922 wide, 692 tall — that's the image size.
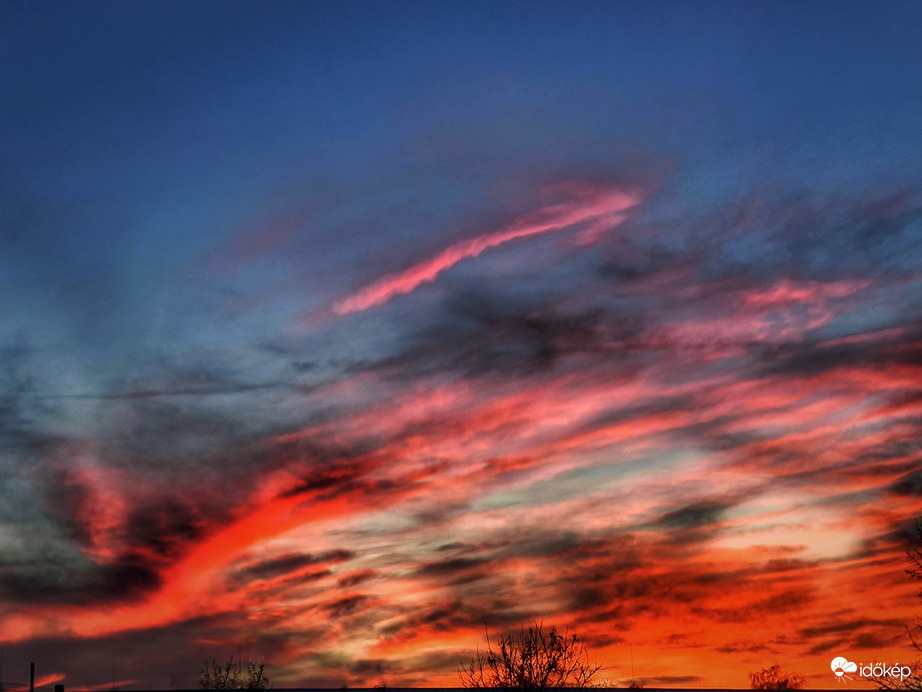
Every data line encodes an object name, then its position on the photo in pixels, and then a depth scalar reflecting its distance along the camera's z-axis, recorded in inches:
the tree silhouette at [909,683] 1392.7
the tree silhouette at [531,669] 2630.4
